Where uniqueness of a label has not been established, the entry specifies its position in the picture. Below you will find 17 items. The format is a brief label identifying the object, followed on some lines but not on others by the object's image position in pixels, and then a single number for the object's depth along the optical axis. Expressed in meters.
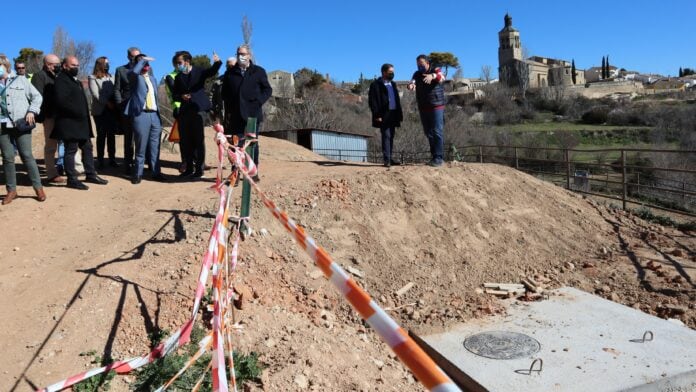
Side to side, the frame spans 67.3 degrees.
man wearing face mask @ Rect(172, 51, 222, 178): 7.52
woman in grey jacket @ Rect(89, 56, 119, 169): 7.87
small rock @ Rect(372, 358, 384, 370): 4.45
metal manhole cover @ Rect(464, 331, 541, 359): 4.72
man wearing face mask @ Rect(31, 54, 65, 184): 6.89
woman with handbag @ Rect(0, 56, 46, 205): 6.20
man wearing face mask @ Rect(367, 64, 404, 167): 8.36
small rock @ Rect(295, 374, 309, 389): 3.80
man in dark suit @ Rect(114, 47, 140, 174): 7.39
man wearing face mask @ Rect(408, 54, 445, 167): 7.93
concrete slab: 4.23
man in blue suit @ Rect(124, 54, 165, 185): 7.18
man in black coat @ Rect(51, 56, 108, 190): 6.71
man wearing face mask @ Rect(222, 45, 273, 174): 7.02
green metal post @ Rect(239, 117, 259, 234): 5.12
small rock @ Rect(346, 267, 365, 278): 6.00
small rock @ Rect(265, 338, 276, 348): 4.21
